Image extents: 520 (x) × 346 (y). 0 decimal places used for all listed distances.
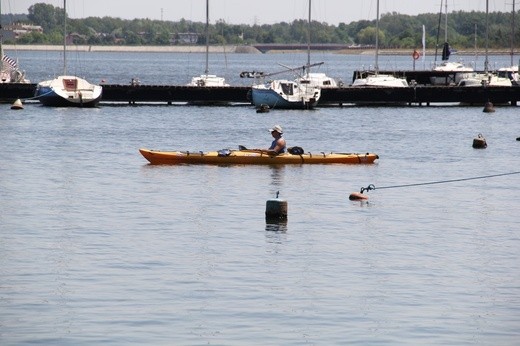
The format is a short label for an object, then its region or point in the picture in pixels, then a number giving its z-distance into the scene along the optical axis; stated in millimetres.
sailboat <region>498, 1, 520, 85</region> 127938
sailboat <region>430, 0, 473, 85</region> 131900
